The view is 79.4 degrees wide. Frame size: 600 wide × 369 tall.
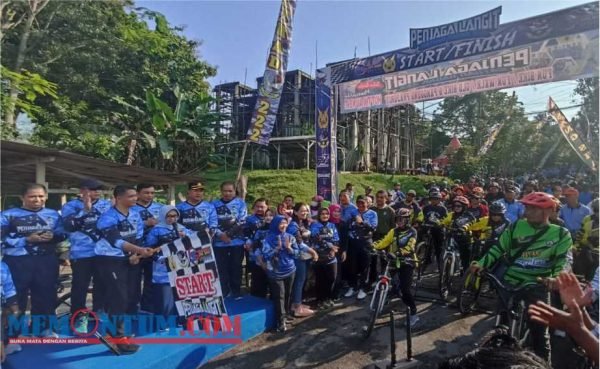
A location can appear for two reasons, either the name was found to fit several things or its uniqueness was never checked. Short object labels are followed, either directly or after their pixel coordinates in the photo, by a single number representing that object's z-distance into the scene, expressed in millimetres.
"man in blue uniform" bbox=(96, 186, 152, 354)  3938
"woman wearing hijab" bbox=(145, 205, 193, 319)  4410
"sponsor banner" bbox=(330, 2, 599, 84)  6555
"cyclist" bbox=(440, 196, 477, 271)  6063
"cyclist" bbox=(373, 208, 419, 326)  4941
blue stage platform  3443
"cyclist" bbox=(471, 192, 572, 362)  3352
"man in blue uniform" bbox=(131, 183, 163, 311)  4664
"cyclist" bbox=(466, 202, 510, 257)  5516
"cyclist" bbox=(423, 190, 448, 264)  6871
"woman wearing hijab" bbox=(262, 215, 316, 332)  4953
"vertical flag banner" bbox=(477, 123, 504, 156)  21969
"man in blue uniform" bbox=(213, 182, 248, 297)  5512
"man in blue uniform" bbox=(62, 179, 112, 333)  4070
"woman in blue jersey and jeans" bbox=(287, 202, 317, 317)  5246
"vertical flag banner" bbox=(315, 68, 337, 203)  9398
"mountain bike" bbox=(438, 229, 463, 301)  5836
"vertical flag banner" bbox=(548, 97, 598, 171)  8242
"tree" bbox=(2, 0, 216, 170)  11789
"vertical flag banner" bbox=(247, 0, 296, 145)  9141
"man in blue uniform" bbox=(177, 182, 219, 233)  5012
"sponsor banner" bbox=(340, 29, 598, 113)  6590
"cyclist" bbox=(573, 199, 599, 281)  4902
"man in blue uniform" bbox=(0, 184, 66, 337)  3699
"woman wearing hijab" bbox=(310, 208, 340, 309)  5629
